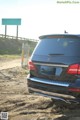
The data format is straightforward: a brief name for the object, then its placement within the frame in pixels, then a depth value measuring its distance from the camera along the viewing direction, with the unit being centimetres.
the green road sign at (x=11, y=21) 5791
